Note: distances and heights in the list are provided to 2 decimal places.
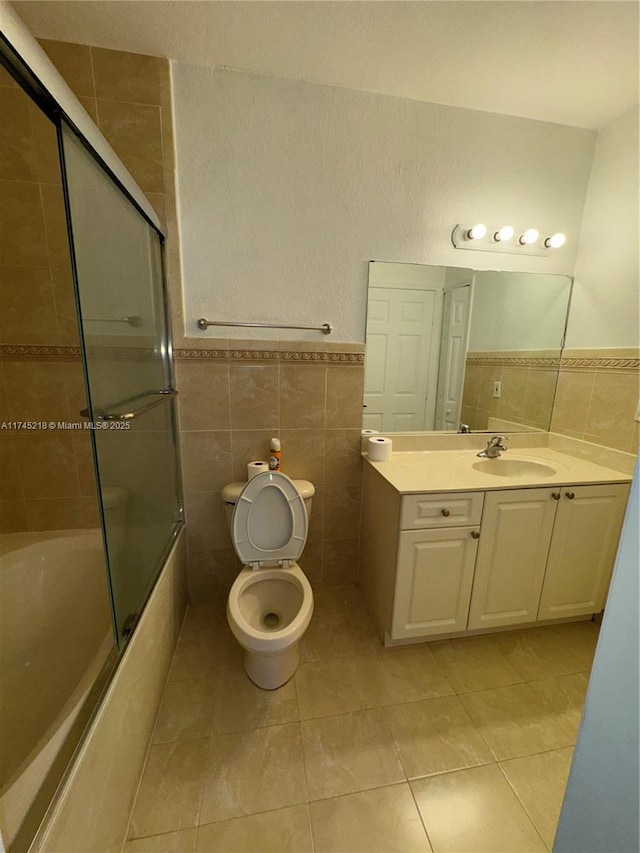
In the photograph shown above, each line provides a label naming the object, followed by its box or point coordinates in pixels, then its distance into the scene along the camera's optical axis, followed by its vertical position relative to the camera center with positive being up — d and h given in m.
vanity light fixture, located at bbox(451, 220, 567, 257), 1.70 +0.63
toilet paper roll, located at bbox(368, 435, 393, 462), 1.74 -0.45
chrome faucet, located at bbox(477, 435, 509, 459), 1.84 -0.46
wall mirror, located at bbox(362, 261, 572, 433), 1.75 +0.08
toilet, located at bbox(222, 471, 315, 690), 1.50 -0.86
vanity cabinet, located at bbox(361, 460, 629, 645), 1.45 -0.86
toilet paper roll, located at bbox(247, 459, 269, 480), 1.66 -0.54
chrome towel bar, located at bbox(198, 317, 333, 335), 1.56 +0.15
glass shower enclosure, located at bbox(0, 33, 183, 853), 0.85 -0.33
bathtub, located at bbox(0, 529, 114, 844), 0.93 -0.95
